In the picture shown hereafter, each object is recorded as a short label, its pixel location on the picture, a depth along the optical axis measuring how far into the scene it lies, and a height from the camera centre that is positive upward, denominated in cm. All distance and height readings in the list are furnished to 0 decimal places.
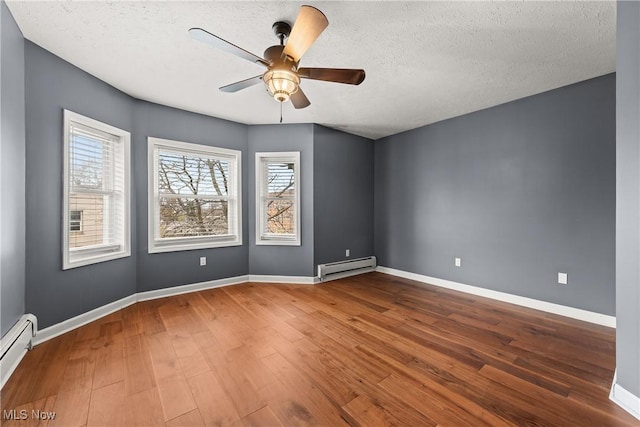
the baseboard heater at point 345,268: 410 -98
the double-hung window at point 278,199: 408 +21
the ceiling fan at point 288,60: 150 +106
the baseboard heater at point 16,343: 170 -97
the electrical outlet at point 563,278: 280 -76
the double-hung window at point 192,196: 337 +23
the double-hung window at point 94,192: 243 +22
